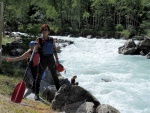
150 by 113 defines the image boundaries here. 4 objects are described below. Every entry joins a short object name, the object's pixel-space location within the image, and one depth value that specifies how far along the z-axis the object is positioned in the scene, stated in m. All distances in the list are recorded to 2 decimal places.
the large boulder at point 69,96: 7.04
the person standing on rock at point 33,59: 6.37
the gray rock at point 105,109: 6.51
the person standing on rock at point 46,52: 6.42
